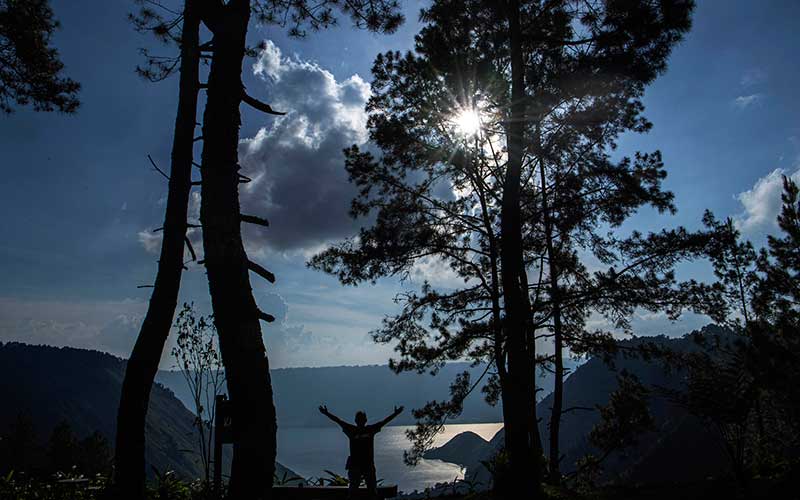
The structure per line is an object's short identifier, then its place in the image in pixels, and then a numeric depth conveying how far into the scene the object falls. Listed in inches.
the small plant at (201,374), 306.8
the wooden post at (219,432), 220.7
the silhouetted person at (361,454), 255.9
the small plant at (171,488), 325.7
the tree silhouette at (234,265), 135.2
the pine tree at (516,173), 317.1
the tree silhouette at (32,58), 297.4
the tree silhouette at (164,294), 215.0
